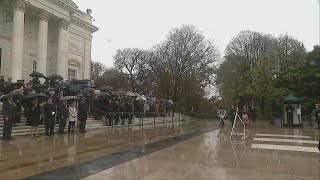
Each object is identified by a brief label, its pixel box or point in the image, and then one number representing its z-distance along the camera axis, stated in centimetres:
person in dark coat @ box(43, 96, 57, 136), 1117
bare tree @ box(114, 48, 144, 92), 5442
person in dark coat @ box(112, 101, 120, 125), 1687
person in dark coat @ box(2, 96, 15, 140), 970
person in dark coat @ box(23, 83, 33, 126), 1083
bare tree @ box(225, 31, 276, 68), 4050
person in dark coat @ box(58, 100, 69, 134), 1191
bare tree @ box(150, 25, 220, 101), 3849
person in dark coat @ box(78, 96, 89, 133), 1299
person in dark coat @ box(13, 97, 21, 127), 1237
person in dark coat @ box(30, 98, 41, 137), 1064
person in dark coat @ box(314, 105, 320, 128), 1897
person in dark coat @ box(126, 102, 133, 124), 1792
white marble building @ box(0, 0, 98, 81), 2125
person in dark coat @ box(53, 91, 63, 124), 1253
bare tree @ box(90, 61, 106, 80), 5509
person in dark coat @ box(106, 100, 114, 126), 1625
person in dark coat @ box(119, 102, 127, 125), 1726
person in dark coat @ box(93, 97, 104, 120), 1675
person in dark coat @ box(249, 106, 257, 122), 2341
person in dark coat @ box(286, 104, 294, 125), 2050
